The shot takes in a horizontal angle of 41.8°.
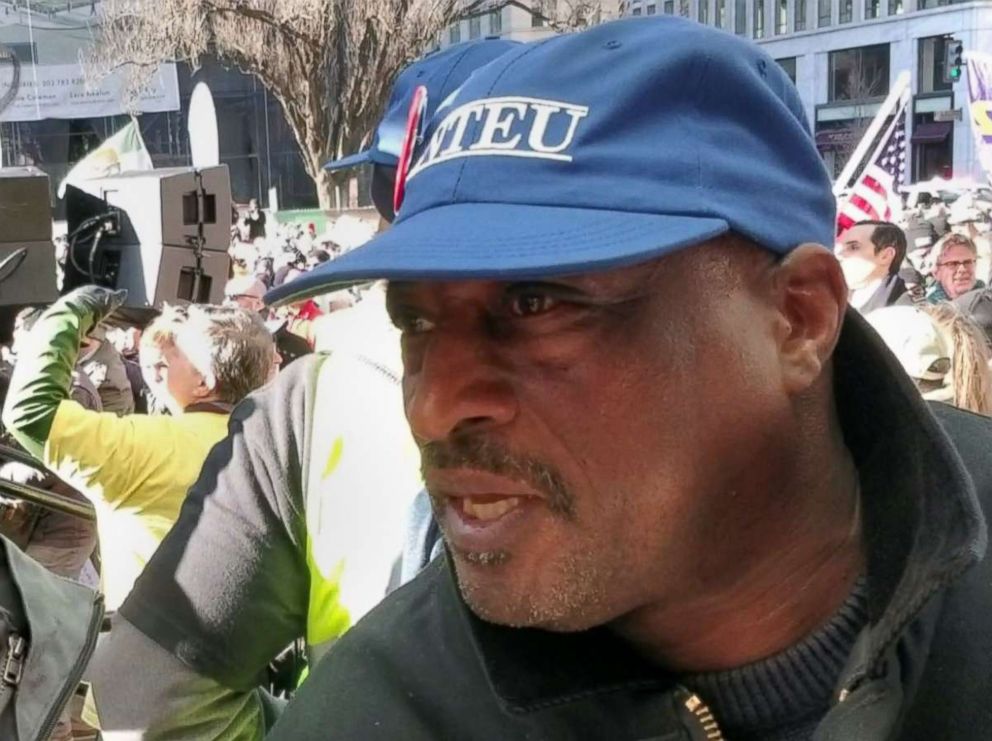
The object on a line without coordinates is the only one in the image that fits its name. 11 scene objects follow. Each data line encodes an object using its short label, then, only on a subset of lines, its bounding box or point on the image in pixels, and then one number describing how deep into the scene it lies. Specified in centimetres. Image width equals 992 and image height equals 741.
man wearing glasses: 810
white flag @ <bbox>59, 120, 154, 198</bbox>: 879
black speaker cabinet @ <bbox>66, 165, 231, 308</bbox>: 637
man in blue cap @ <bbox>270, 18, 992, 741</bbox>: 114
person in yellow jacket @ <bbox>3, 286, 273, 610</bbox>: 396
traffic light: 4509
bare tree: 2033
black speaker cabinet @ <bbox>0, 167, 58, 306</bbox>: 461
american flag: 876
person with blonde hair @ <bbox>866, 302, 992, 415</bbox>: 368
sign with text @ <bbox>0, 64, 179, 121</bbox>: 2858
